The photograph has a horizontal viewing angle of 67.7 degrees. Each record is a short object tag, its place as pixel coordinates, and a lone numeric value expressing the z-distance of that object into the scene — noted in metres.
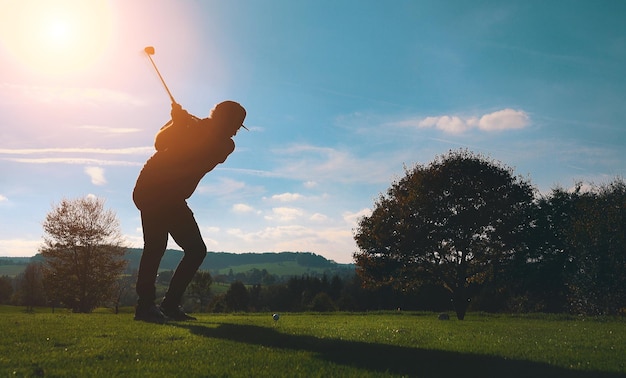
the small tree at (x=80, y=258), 43.50
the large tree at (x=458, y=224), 24.53
